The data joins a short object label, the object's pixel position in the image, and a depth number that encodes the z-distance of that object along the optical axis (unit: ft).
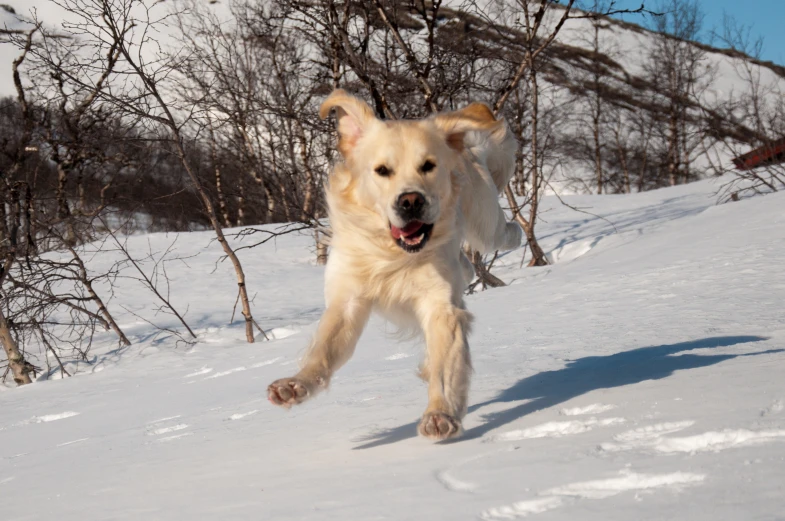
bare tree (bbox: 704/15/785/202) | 35.27
